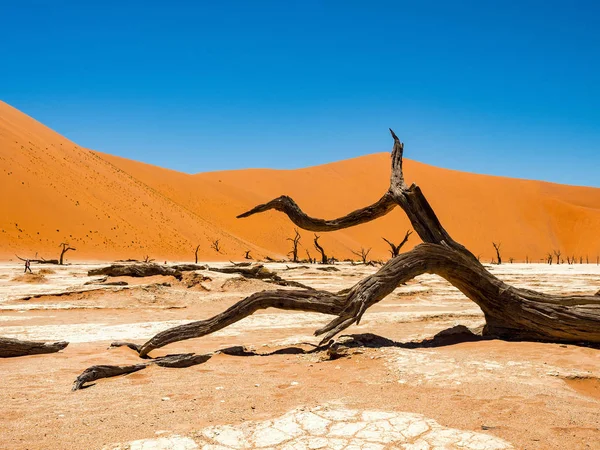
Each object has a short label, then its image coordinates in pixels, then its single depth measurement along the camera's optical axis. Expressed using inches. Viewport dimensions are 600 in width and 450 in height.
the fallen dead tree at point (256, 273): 638.5
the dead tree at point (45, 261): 991.1
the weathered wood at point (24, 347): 236.7
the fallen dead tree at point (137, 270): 639.1
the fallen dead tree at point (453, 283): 240.5
